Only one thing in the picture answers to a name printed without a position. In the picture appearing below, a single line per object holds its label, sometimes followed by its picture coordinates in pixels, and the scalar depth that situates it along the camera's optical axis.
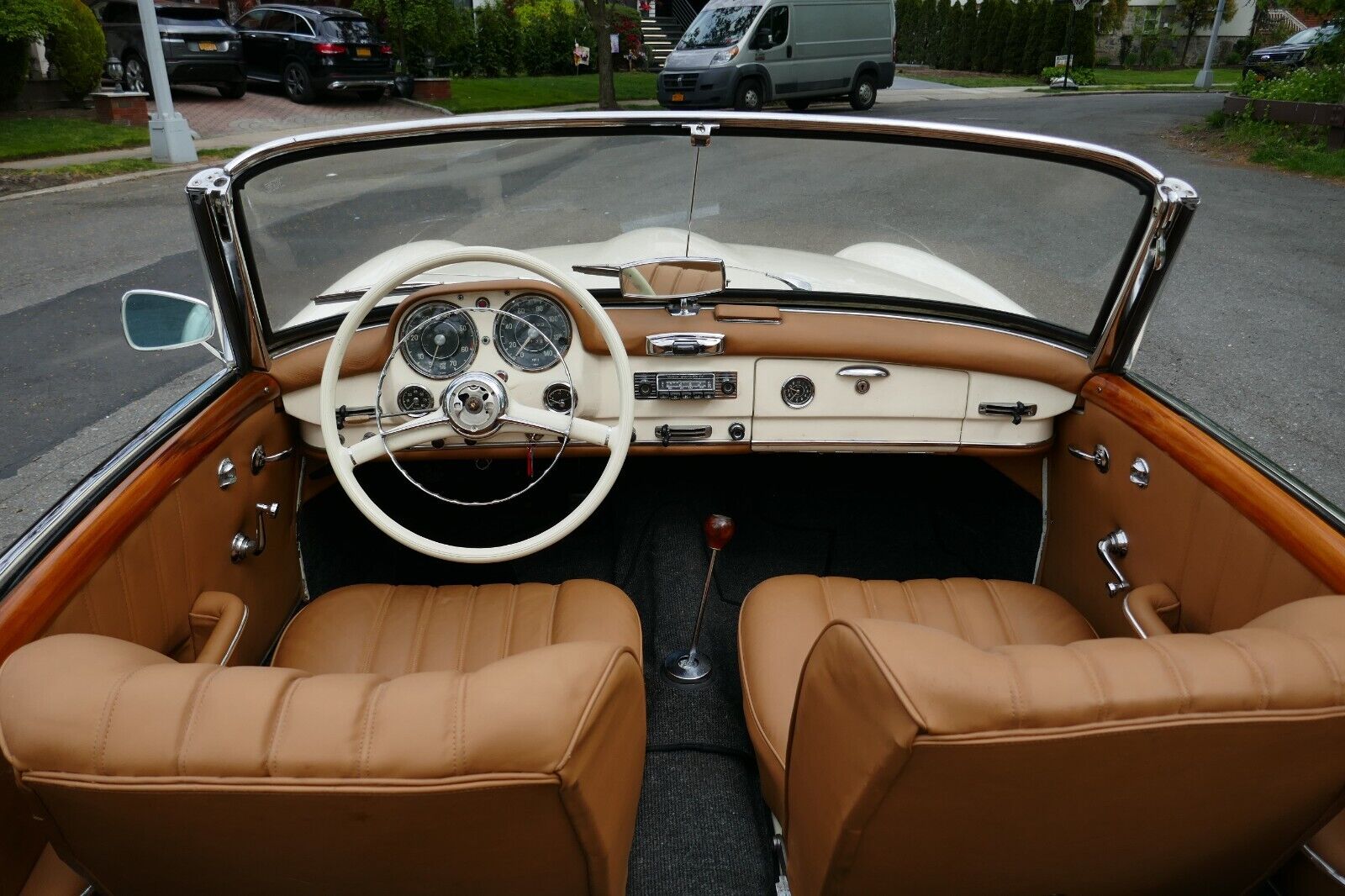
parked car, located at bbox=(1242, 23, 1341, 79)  12.98
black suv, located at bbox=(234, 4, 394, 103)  14.52
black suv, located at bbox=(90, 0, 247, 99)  13.86
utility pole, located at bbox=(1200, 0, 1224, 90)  21.39
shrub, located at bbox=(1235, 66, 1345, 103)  11.74
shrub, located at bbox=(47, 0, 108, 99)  12.74
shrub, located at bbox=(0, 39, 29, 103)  12.08
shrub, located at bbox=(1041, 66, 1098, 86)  23.08
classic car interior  1.04
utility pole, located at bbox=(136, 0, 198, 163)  9.80
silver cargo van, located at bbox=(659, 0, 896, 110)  13.54
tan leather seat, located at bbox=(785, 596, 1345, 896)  1.04
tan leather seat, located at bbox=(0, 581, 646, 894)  1.00
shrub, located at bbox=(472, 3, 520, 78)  19.59
